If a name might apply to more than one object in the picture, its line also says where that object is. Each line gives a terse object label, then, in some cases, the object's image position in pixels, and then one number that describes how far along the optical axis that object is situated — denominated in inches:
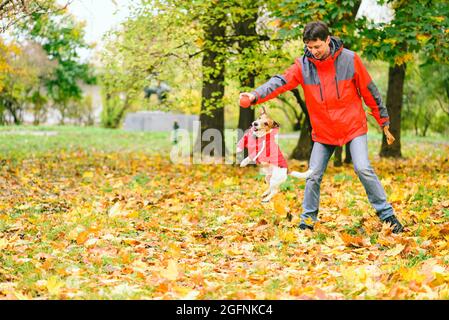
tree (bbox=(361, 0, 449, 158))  836.6
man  471.1
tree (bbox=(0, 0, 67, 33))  860.9
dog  505.8
